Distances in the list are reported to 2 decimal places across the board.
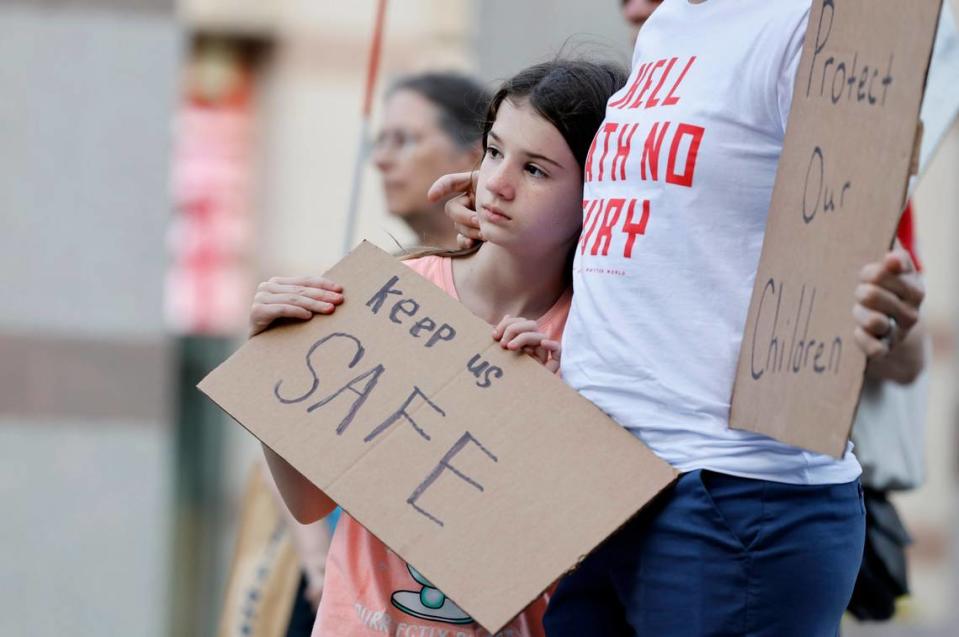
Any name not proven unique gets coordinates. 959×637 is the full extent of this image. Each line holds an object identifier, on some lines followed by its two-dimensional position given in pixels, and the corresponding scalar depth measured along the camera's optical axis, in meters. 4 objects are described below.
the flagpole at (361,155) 7.41
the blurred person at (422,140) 8.48
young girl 5.29
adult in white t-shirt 4.66
